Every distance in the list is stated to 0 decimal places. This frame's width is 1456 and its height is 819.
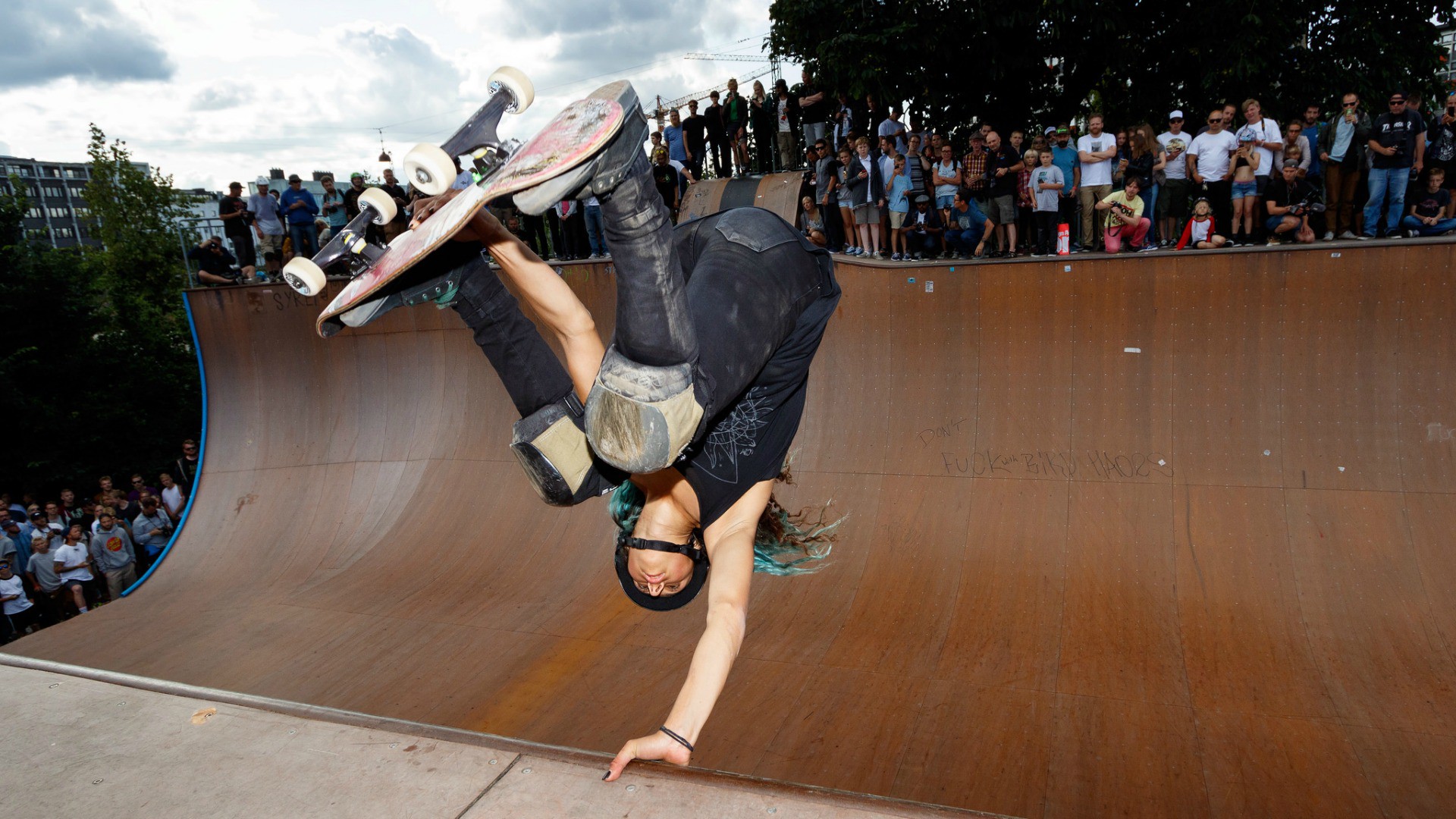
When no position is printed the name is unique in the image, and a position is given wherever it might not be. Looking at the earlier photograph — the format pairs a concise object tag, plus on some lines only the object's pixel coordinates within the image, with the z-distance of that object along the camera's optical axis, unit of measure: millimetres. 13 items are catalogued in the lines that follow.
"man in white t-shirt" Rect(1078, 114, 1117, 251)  7828
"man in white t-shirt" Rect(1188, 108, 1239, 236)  7414
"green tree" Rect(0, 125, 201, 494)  18453
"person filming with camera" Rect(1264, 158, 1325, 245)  7086
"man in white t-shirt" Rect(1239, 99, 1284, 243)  7207
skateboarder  2084
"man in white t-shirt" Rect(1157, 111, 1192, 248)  7598
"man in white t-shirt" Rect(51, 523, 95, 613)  9883
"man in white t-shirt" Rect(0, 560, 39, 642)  9273
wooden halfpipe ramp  4848
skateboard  1944
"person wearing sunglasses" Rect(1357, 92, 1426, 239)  6812
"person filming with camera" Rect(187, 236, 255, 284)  11273
